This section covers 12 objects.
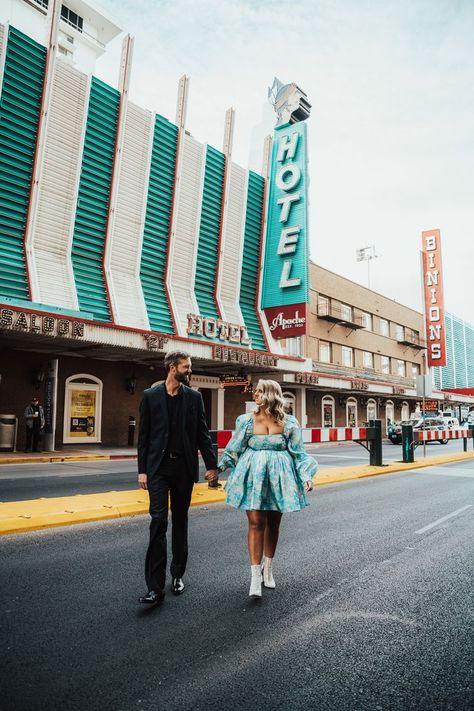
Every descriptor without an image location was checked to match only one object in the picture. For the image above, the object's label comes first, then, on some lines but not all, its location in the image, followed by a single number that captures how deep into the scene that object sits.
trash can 17.06
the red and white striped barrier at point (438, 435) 16.56
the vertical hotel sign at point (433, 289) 44.41
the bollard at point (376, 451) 14.15
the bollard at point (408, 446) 15.69
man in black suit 3.98
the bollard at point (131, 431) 21.64
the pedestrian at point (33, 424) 17.16
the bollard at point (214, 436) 9.84
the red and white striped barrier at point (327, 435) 10.19
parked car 29.72
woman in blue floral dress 4.14
